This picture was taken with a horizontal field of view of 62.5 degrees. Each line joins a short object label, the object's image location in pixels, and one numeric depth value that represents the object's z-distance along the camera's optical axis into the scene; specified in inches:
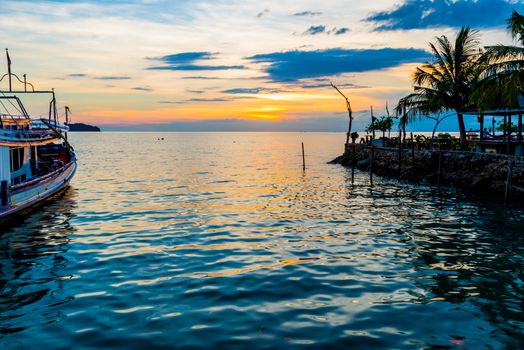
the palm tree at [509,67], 903.7
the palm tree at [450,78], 1456.7
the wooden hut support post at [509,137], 1125.0
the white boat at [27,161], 809.5
